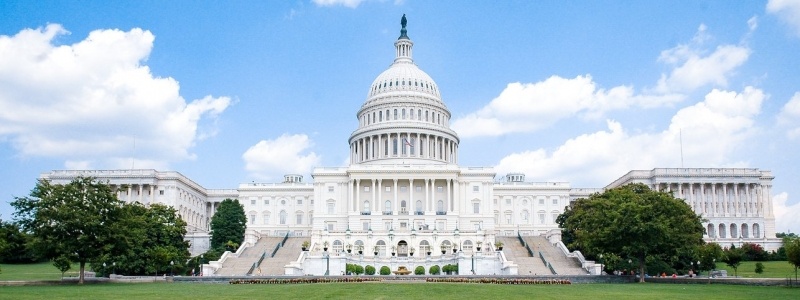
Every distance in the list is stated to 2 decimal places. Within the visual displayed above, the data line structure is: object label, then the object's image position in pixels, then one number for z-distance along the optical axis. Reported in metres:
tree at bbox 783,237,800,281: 50.94
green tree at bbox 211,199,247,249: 96.19
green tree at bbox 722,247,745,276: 67.88
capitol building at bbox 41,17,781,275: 93.12
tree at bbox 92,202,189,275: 59.34
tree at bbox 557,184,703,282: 62.50
